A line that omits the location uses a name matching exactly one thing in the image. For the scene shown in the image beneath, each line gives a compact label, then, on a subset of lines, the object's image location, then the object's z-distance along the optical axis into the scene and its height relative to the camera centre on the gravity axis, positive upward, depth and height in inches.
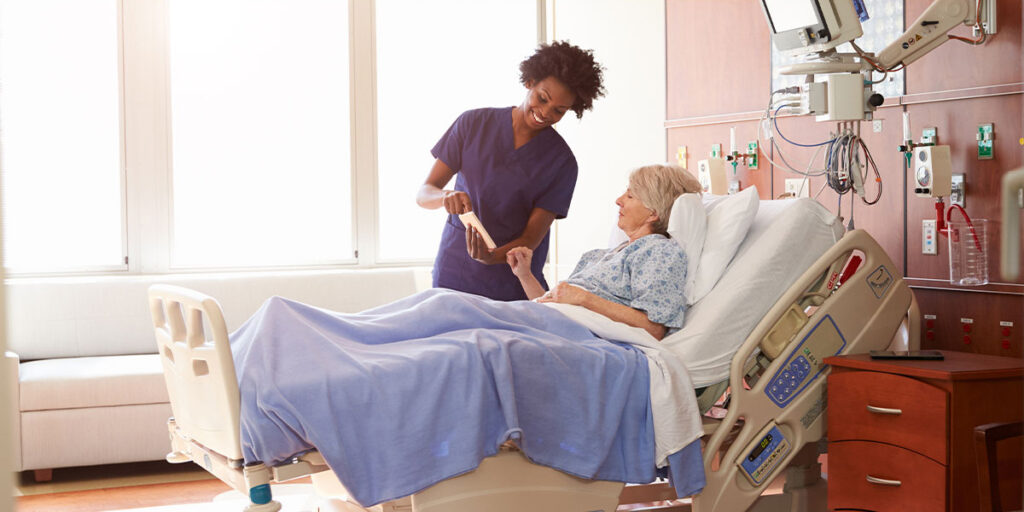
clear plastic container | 107.0 -3.0
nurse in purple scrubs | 117.3 +5.8
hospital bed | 85.9 -12.3
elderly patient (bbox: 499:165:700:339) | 98.4 -4.3
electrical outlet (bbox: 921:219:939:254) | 112.4 -1.4
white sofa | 140.8 -19.3
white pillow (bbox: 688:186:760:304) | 100.7 -0.8
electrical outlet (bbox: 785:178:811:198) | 131.6 +5.6
